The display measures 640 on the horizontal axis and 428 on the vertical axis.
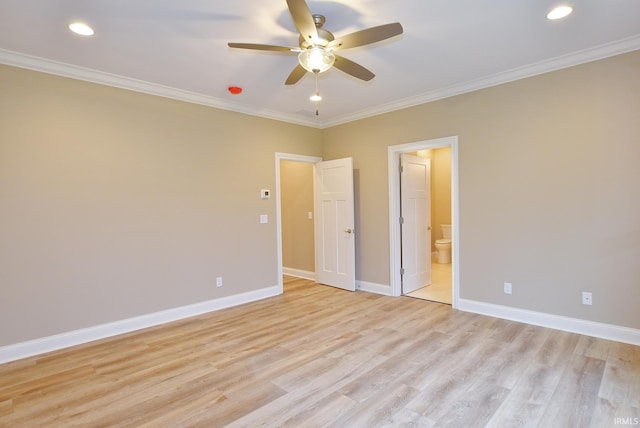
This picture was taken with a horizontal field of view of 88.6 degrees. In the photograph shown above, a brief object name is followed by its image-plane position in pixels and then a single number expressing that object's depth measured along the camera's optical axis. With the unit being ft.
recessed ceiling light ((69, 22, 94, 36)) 8.15
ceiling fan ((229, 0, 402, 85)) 6.57
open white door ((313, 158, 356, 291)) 16.56
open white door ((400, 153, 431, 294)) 15.87
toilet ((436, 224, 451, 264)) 23.24
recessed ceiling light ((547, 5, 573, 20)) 7.83
